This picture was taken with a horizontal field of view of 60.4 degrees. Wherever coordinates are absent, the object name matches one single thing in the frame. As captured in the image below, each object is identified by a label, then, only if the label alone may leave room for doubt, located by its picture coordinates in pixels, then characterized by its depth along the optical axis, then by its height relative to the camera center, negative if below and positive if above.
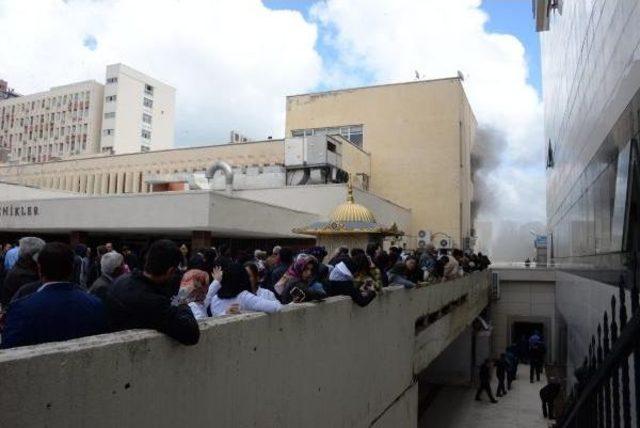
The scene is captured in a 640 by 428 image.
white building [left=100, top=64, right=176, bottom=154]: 84.38 +20.57
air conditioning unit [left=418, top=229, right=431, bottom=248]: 33.28 +0.99
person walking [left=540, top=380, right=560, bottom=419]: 16.67 -4.21
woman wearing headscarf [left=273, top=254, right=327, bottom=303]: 5.83 -0.38
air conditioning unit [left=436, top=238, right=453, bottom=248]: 32.62 +0.62
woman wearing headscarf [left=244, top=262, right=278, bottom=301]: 5.15 -0.34
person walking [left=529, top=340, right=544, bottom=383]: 23.92 -4.45
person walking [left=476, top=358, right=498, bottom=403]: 19.94 -4.54
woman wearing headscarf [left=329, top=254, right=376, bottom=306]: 6.67 -0.38
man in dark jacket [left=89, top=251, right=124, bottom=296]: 5.14 -0.26
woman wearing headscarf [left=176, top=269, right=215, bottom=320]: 5.00 -0.44
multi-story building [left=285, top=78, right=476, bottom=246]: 34.56 +6.99
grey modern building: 7.63 +2.06
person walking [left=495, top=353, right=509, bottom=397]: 21.17 -4.60
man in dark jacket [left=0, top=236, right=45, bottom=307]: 5.30 -0.31
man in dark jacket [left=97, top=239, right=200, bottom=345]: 3.26 -0.36
